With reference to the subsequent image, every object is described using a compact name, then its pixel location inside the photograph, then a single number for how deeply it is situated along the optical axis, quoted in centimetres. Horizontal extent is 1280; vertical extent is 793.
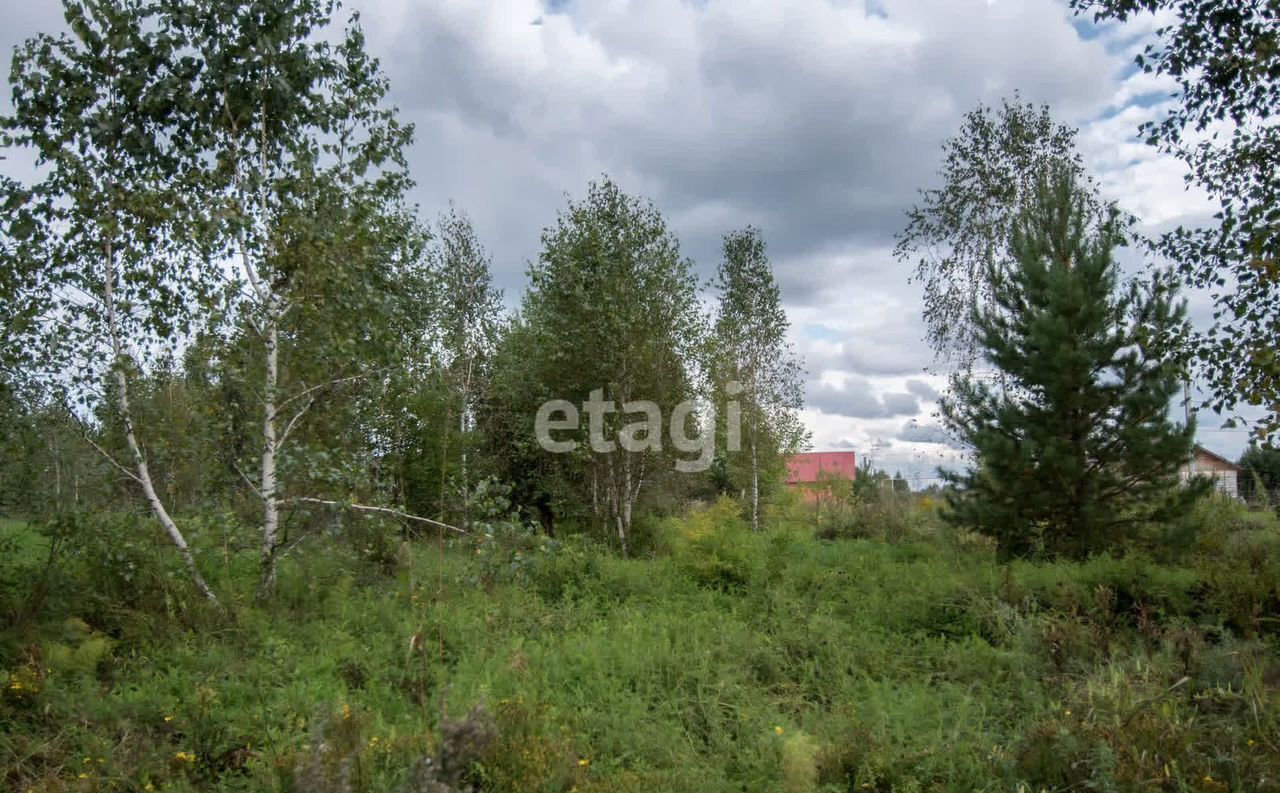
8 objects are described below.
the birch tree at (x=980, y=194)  1756
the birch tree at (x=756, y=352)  2169
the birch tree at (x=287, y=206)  760
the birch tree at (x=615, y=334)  1517
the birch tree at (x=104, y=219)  705
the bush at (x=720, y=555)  994
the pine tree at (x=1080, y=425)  973
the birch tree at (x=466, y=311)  1936
